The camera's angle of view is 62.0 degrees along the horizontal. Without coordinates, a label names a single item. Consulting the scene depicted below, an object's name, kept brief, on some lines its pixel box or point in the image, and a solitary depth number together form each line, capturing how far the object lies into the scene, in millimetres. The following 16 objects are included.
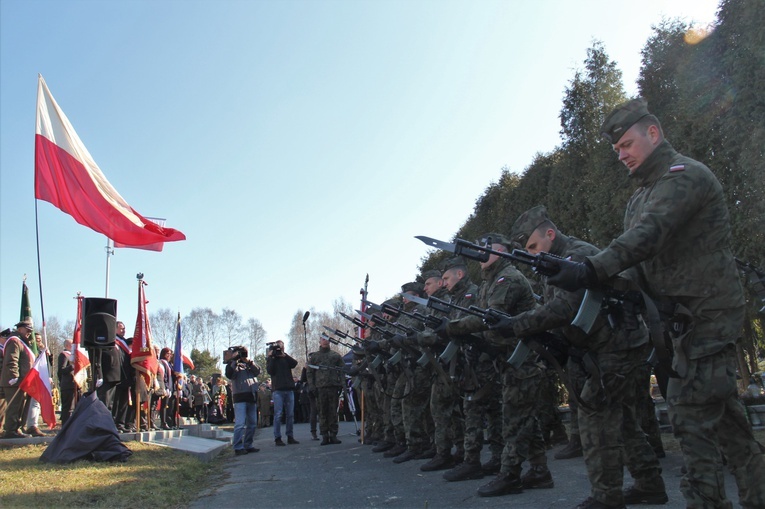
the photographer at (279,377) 13539
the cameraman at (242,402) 11719
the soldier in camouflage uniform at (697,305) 3168
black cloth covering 8070
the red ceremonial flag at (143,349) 11680
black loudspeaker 9617
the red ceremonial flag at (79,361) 11195
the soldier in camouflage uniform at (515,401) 5832
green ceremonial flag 17266
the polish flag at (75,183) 11164
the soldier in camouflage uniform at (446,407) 7773
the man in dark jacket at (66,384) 12680
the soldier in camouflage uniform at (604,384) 4336
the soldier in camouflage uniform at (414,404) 9039
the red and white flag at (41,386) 10789
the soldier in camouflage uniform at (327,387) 13578
